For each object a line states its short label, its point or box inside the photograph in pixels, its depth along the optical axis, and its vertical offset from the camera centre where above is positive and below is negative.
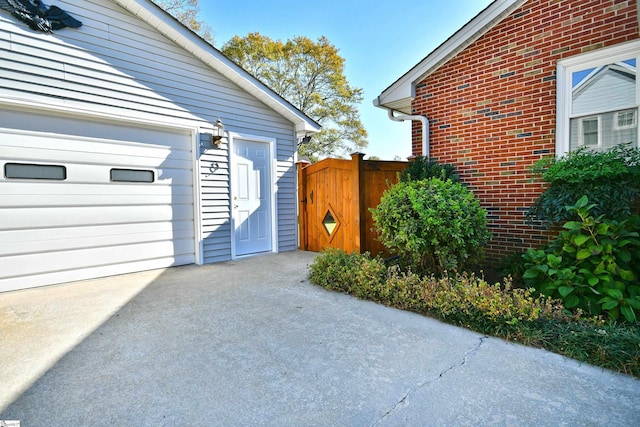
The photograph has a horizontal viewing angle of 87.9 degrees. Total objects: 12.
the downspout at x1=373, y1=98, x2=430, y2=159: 5.05 +1.01
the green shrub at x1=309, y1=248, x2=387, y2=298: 3.41 -0.83
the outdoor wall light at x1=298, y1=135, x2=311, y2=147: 6.73 +1.21
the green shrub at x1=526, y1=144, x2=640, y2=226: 3.10 +0.12
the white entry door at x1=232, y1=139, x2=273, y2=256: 5.61 +0.03
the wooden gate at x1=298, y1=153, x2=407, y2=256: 5.04 -0.01
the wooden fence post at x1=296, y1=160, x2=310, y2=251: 6.29 -0.10
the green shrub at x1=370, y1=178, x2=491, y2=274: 3.42 -0.30
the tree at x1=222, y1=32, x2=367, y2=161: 14.95 +5.72
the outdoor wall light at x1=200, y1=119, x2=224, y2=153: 5.14 +0.98
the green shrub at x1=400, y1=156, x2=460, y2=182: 4.52 +0.37
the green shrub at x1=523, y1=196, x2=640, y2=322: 2.61 -0.62
